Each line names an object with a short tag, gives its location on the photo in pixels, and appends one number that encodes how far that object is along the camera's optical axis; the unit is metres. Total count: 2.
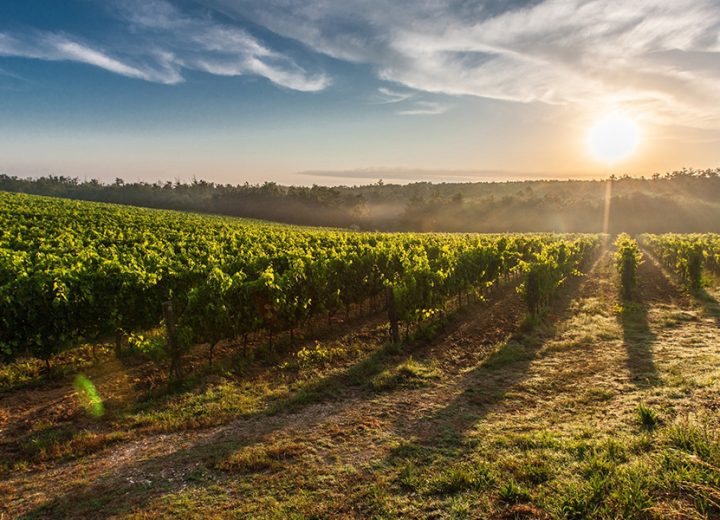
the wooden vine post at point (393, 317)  13.05
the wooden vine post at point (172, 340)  10.02
